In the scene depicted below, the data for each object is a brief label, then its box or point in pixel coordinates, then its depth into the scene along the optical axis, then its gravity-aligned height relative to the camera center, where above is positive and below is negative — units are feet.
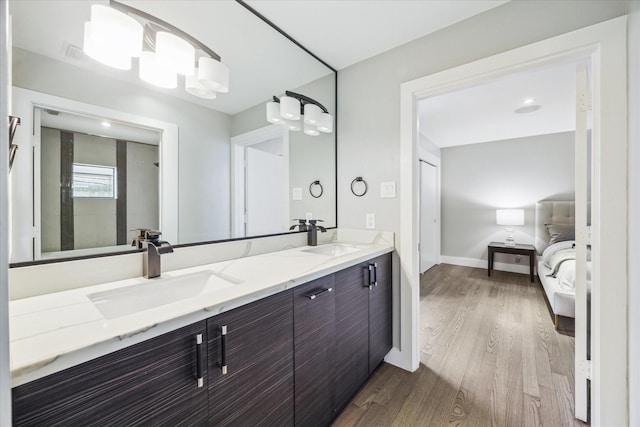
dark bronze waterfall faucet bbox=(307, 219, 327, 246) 6.29 -0.52
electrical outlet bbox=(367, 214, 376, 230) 6.55 -0.23
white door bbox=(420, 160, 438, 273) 14.28 -0.10
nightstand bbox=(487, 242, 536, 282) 13.08 -2.01
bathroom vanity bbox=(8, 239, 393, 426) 1.83 -1.40
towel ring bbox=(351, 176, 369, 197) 6.66 +0.73
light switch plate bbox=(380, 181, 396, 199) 6.20 +0.56
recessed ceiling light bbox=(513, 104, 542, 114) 10.09 +4.23
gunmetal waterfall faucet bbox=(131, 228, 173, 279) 3.40 -0.49
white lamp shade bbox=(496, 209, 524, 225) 14.05 -0.22
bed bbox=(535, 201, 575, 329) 8.11 -1.68
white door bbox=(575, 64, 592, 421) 4.53 -0.70
